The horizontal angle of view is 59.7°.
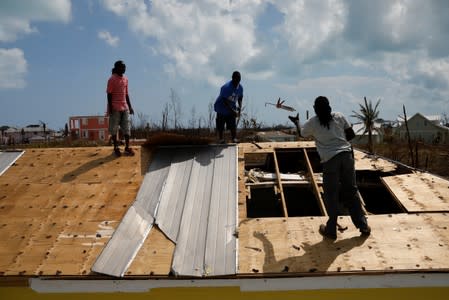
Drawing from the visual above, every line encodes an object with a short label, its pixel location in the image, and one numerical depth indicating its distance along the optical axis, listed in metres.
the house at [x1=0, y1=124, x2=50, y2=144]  47.47
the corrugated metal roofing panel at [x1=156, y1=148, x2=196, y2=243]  5.02
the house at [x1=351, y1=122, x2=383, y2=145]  32.29
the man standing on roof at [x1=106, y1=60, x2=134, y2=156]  6.73
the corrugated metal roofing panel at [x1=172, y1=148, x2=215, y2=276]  4.32
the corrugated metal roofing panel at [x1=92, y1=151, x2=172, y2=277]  4.36
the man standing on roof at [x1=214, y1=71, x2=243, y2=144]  7.27
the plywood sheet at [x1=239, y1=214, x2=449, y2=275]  4.10
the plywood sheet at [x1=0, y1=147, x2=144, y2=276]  4.54
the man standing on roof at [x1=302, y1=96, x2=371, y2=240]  4.29
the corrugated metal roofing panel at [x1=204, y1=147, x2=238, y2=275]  4.31
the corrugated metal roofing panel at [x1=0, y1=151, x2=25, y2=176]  6.74
